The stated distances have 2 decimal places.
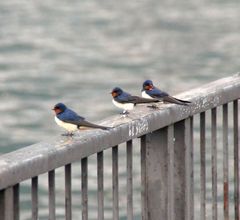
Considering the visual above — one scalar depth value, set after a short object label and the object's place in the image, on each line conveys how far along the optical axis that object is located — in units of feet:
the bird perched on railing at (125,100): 46.14
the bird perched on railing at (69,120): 42.42
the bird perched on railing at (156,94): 46.13
